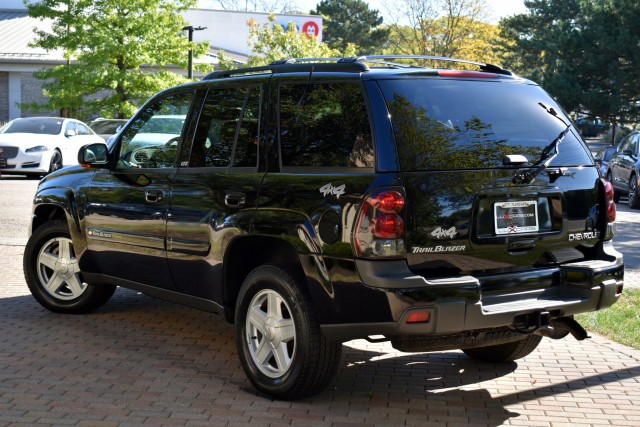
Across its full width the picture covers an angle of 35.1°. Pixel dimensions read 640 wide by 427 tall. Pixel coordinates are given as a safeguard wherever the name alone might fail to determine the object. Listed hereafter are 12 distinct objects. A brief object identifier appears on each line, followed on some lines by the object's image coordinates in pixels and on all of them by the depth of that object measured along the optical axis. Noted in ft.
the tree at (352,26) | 281.54
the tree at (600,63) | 139.95
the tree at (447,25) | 240.32
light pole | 133.18
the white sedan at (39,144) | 82.33
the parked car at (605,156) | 90.15
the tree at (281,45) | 181.47
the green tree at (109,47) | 127.54
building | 160.25
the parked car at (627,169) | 73.56
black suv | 17.08
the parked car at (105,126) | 107.24
